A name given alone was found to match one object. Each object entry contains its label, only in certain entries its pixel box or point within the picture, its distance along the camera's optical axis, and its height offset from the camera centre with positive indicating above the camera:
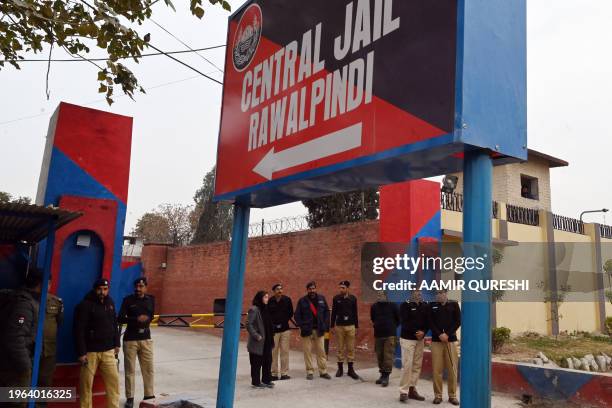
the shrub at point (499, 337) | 11.36 -0.85
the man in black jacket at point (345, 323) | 9.91 -0.64
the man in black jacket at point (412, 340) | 8.04 -0.75
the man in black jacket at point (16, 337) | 5.54 -0.69
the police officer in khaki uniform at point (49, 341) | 6.11 -0.79
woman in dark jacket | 8.73 -0.94
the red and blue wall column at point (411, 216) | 10.98 +1.68
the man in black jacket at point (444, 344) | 7.84 -0.75
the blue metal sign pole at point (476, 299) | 2.90 -0.01
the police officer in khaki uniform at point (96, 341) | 6.24 -0.78
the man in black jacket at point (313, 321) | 9.88 -0.64
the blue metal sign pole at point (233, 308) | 5.41 -0.26
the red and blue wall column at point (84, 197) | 6.75 +1.09
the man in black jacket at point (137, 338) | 7.16 -0.83
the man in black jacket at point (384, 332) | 9.09 -0.72
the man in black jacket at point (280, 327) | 9.70 -0.75
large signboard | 3.18 +1.47
